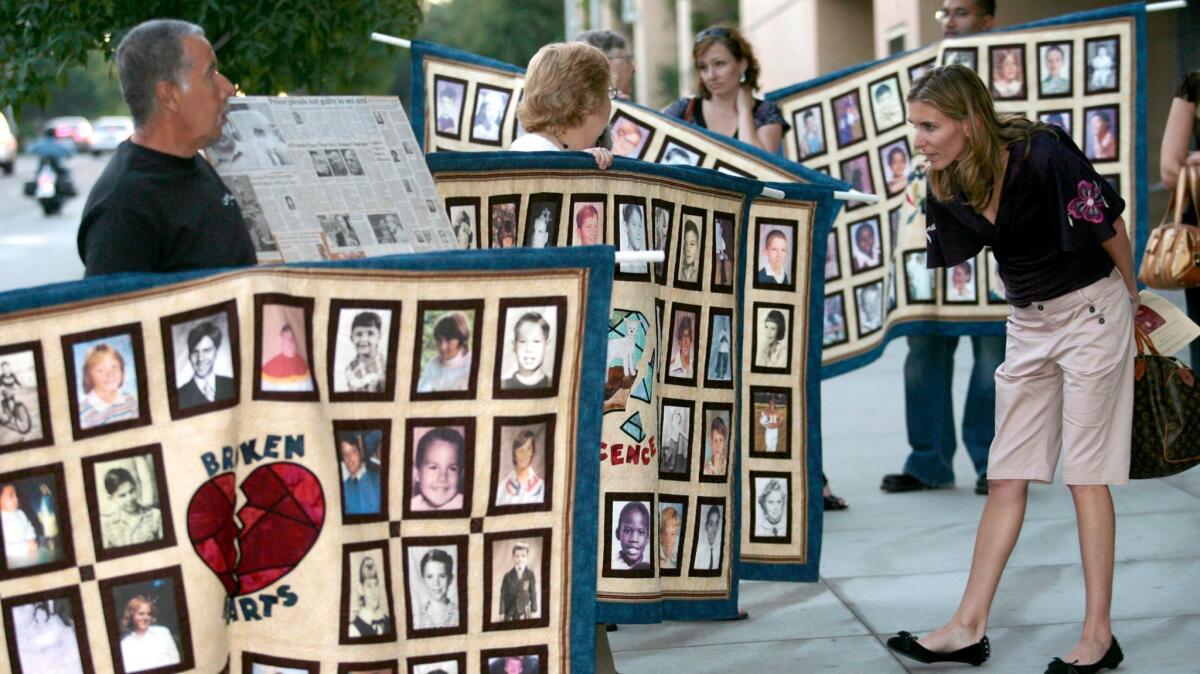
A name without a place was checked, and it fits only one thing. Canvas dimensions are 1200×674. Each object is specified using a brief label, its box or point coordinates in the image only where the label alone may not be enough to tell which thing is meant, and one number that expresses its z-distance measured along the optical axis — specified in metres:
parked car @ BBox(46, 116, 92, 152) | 72.06
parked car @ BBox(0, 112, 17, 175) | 52.78
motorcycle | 33.94
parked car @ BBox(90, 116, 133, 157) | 68.56
